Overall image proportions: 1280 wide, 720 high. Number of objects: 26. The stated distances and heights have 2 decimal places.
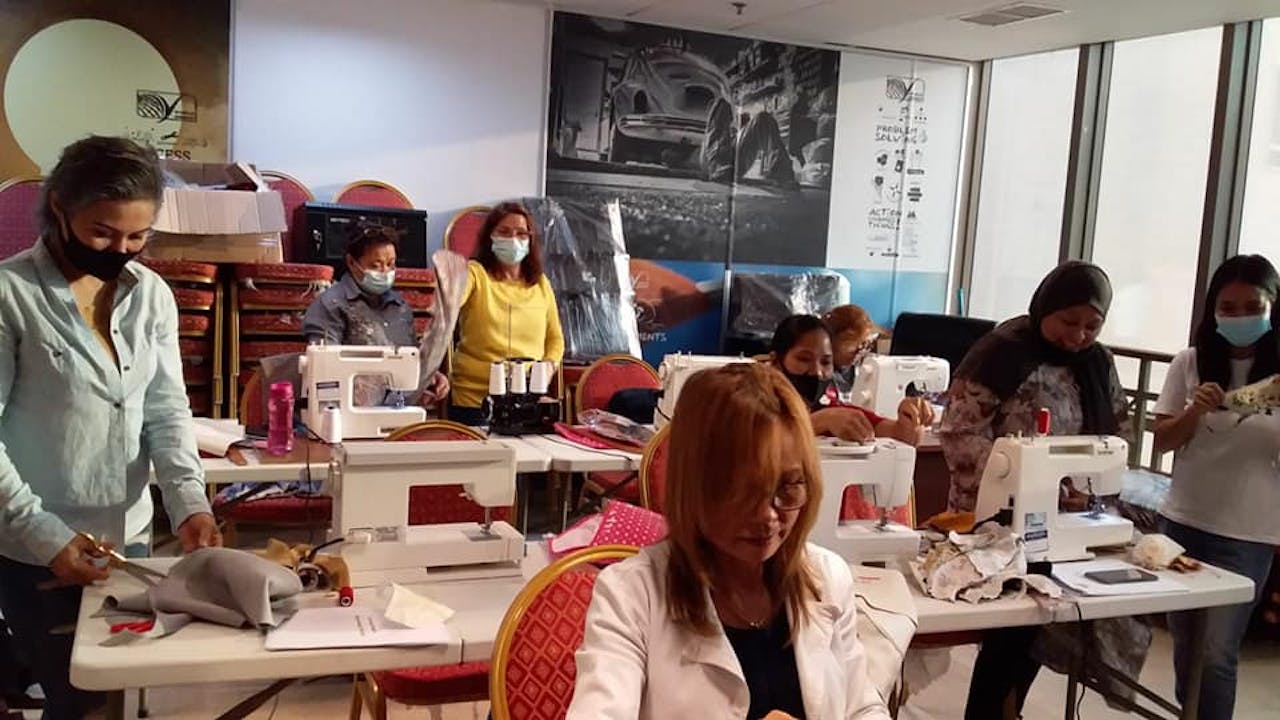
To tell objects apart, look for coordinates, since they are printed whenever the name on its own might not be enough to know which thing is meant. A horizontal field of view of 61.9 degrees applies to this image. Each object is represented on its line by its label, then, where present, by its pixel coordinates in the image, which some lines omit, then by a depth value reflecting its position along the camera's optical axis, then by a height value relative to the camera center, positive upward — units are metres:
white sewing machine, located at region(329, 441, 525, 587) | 2.05 -0.51
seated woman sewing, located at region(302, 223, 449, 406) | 3.57 -0.22
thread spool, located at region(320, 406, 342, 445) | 2.77 -0.48
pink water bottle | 2.96 -0.51
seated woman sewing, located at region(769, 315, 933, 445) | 3.17 -0.26
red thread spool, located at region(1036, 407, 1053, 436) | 2.45 -0.31
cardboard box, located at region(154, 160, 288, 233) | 4.52 +0.10
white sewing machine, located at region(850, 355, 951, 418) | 4.21 -0.41
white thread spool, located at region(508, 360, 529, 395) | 3.48 -0.41
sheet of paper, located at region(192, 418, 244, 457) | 2.97 -0.59
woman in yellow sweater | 3.96 -0.22
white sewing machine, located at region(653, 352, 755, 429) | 3.34 -0.35
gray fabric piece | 1.76 -0.60
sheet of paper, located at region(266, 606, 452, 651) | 1.74 -0.65
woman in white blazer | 1.37 -0.43
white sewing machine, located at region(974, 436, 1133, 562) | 2.33 -0.45
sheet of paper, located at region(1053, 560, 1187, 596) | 2.28 -0.64
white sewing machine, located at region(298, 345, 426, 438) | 2.96 -0.38
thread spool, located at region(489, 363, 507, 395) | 3.46 -0.41
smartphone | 2.33 -0.63
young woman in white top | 2.66 -0.41
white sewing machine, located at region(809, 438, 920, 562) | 2.26 -0.47
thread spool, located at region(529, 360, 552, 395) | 3.55 -0.41
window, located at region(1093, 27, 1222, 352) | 5.66 +0.61
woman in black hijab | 2.54 -0.23
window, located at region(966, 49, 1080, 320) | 6.59 +0.67
